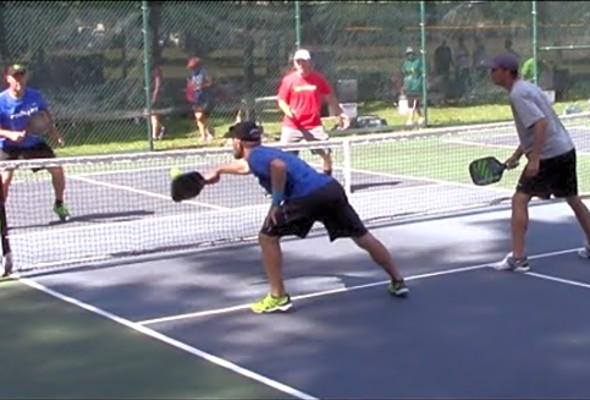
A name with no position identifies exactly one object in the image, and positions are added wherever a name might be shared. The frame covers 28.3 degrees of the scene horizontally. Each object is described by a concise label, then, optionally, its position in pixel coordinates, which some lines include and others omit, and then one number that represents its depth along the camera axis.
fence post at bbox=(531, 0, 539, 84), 23.31
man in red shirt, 13.89
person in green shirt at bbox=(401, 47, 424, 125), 22.56
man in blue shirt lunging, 7.86
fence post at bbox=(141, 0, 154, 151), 19.83
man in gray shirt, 8.91
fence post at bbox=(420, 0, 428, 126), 22.58
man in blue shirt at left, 12.32
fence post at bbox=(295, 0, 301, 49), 21.59
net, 10.79
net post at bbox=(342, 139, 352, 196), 12.11
